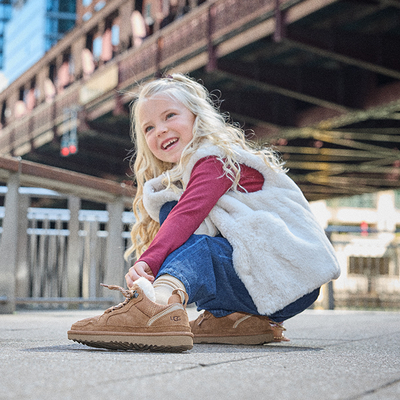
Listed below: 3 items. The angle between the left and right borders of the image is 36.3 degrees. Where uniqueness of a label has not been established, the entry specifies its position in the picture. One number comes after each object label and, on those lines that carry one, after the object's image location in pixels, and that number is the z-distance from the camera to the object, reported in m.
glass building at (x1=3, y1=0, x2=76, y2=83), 58.62
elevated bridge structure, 11.48
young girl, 1.92
